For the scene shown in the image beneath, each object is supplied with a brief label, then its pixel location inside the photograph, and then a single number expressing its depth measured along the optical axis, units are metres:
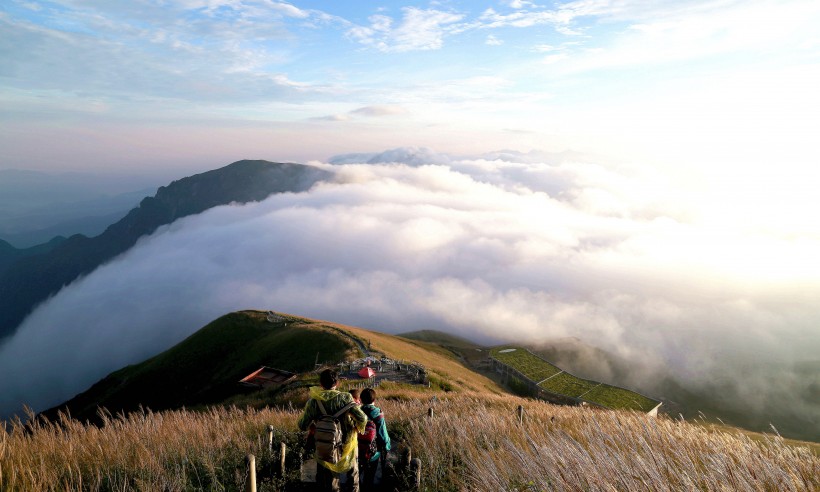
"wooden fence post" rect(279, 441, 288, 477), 8.12
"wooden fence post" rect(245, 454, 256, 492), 5.42
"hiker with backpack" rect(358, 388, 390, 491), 7.85
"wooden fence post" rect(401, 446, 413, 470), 8.03
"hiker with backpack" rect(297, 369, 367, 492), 6.64
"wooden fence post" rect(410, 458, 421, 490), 7.32
